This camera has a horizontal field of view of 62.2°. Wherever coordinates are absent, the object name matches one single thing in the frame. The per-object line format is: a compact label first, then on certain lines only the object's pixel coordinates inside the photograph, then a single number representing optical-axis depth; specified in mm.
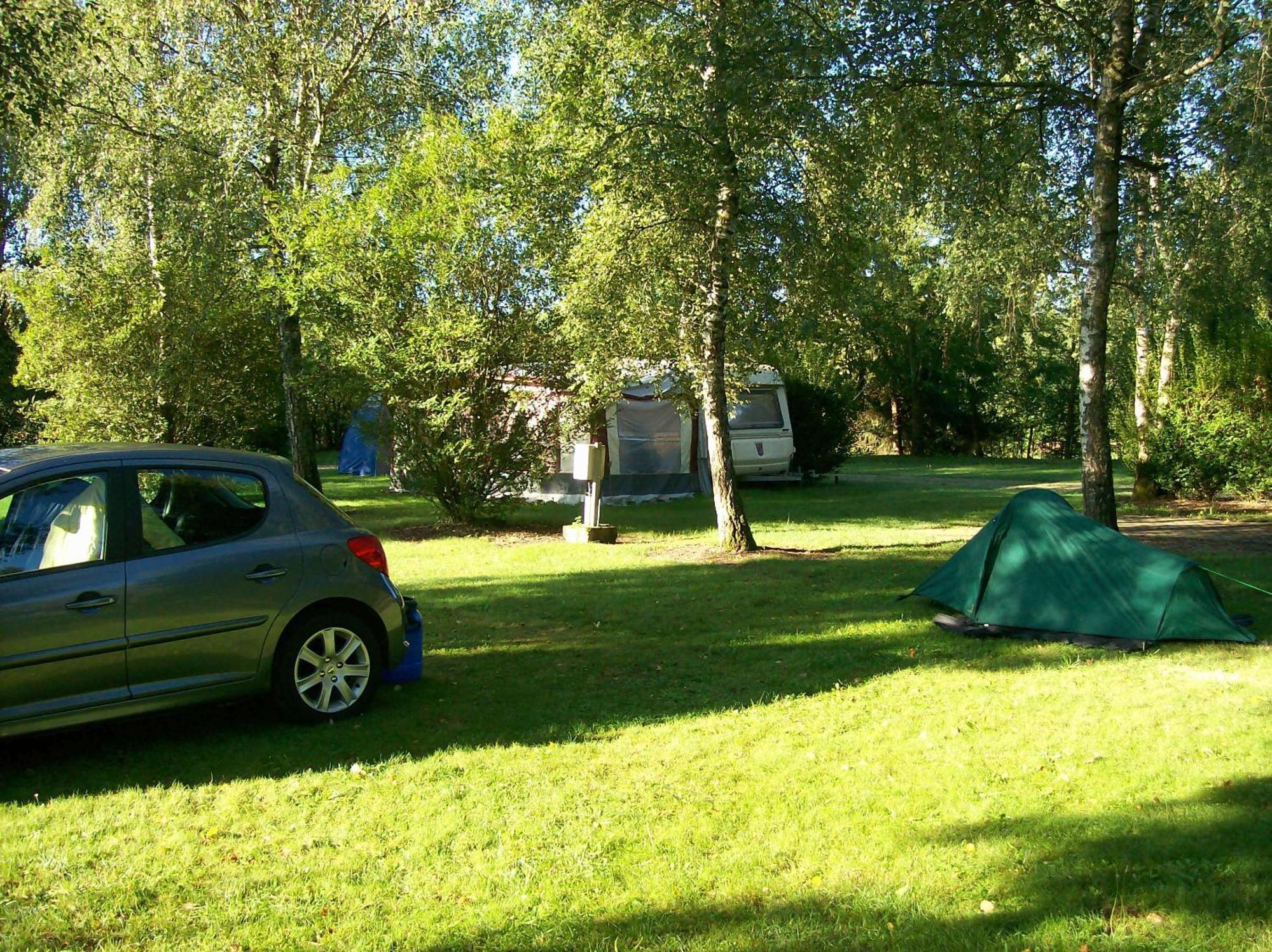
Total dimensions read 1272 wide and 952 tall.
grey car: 4617
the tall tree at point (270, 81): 15836
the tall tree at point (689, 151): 9555
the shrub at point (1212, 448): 14859
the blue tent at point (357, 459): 28953
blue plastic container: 6082
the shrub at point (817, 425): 21844
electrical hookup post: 13141
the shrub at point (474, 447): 13852
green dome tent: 7043
